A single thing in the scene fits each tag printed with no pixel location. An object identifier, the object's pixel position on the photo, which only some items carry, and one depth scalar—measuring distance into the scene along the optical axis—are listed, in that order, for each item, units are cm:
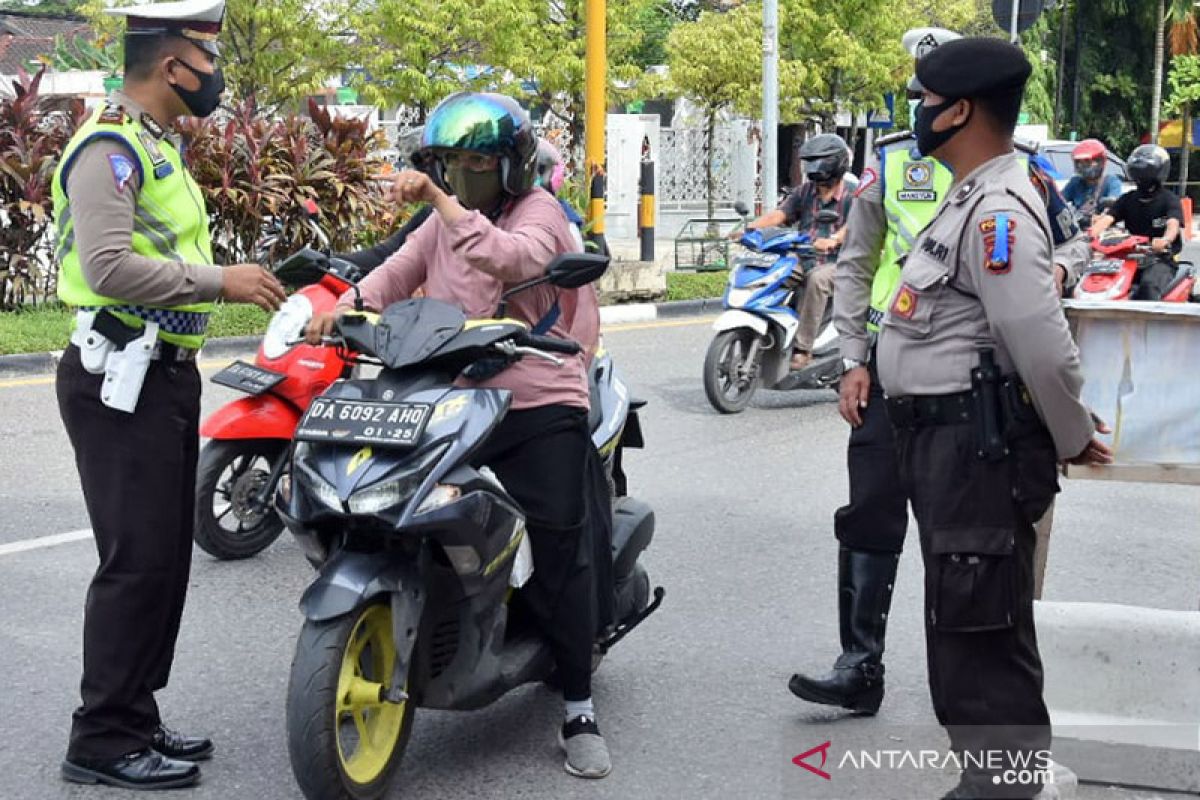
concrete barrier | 397
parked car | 1834
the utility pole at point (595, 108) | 1366
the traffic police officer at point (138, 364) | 380
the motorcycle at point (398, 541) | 352
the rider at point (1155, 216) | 1223
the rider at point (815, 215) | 954
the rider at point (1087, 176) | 1234
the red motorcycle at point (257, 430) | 587
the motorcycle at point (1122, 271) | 1217
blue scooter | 959
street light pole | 1841
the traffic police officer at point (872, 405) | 432
